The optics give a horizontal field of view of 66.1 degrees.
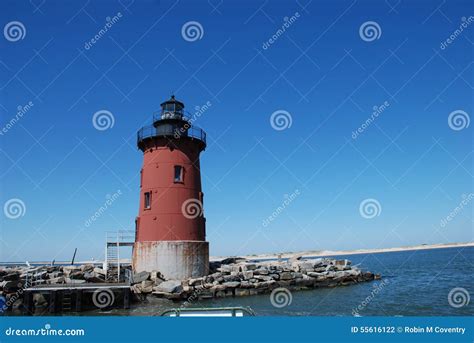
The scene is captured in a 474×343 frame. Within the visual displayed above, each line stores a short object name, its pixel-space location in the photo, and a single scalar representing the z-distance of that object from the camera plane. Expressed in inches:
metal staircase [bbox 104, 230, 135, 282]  1010.7
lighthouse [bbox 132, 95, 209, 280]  967.0
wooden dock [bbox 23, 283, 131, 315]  790.5
